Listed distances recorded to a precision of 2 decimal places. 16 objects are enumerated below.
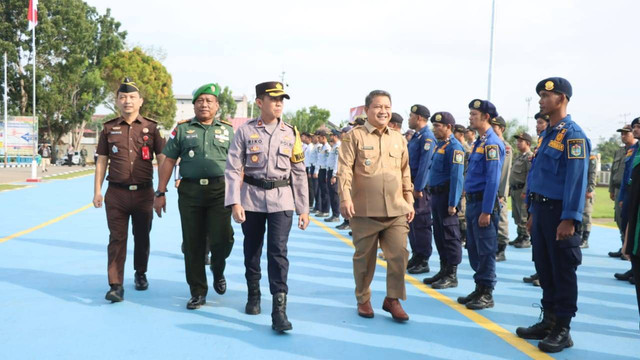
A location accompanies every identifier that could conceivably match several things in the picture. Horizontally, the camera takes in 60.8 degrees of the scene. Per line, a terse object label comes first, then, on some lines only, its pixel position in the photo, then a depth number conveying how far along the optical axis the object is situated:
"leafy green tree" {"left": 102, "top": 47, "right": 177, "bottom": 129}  48.25
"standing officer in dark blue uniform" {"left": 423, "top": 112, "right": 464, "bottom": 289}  6.09
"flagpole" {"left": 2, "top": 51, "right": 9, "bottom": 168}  35.94
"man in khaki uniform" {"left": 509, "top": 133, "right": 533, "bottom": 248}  9.18
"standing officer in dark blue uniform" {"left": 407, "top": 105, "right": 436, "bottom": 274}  6.68
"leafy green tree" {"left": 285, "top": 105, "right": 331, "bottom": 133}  74.62
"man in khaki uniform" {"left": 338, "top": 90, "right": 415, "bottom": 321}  4.77
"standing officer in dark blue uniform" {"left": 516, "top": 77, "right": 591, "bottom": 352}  3.99
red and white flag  25.45
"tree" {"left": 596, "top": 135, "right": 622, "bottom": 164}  61.11
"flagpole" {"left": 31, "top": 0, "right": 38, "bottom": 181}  22.13
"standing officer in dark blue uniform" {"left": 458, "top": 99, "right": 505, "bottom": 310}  5.13
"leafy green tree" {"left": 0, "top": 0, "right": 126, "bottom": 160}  40.41
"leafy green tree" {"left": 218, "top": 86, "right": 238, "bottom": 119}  85.06
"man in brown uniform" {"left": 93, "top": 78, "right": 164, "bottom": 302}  5.35
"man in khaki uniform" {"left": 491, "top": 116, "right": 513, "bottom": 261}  7.66
